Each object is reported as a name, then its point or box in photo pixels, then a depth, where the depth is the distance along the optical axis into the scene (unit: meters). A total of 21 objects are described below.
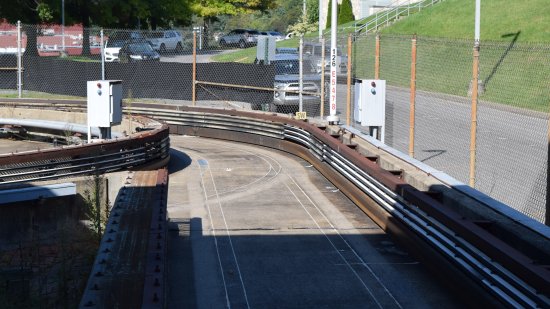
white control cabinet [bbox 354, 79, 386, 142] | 16.17
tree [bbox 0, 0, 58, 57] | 49.94
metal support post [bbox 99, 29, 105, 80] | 24.06
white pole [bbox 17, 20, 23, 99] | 26.71
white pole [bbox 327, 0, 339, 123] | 18.34
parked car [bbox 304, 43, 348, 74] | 25.55
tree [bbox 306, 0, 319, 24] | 84.25
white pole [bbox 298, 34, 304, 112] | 20.93
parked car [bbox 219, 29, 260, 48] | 56.03
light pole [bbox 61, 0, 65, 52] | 50.16
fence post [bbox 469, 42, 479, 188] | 11.46
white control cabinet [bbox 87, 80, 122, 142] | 16.34
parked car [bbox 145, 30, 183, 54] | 36.32
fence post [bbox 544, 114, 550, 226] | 9.41
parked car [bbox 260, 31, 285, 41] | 71.51
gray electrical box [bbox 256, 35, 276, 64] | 24.73
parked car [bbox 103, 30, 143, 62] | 34.94
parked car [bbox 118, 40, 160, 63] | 30.51
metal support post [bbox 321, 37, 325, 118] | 19.81
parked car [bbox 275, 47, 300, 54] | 32.50
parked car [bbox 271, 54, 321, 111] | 23.89
